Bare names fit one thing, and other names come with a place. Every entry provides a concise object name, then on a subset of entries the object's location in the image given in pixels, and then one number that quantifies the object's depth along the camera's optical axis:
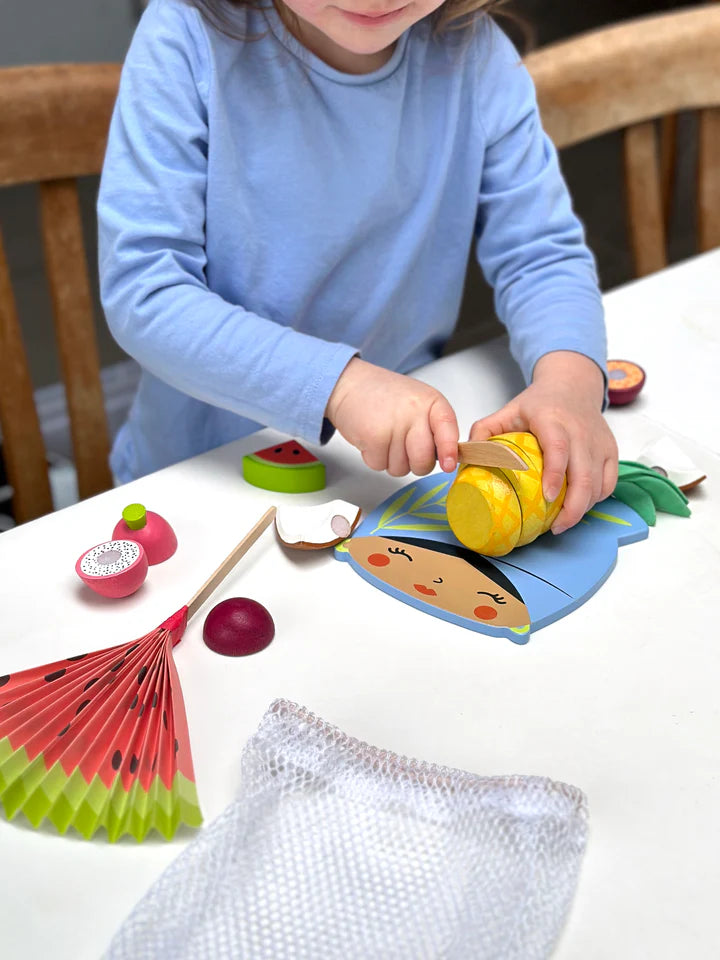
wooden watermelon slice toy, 0.61
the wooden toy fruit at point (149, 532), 0.54
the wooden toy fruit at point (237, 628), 0.49
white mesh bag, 0.35
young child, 0.62
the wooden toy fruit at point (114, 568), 0.51
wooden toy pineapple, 0.53
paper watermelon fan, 0.40
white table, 0.38
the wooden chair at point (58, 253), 0.75
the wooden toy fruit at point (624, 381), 0.71
